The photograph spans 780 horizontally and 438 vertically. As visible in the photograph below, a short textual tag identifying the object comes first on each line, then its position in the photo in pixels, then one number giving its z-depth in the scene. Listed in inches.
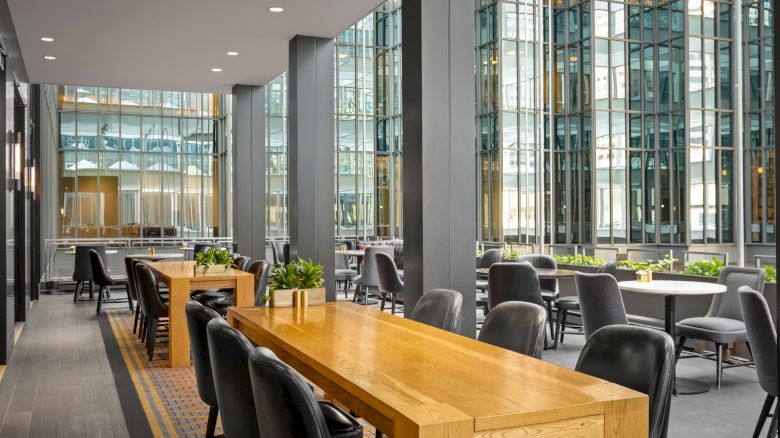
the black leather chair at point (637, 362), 92.4
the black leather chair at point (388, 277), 360.8
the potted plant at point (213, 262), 279.4
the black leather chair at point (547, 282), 317.7
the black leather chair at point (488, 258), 388.8
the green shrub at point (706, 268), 289.0
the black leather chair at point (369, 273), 404.8
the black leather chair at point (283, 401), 77.9
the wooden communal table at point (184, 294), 256.5
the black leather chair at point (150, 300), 268.5
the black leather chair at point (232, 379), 100.2
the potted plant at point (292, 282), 167.6
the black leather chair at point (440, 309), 148.9
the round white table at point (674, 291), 218.4
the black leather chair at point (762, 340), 151.3
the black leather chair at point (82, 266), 465.1
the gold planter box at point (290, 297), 167.2
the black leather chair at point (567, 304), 291.7
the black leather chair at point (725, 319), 217.8
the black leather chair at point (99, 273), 410.9
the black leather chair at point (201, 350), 130.6
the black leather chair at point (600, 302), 219.1
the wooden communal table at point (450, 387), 74.9
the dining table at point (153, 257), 446.5
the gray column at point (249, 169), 424.5
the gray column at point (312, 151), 314.7
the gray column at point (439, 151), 201.2
